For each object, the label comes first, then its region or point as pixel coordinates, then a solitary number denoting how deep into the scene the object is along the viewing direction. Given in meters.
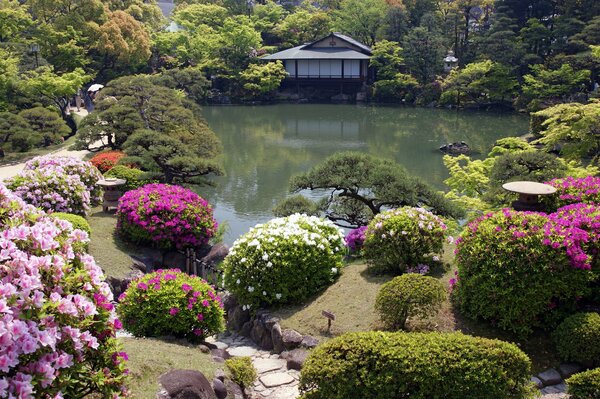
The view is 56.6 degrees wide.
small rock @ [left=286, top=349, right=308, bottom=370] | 5.71
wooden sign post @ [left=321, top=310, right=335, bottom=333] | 6.02
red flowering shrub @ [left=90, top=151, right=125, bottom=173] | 13.01
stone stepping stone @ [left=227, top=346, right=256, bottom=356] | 6.35
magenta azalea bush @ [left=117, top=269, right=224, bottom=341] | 5.71
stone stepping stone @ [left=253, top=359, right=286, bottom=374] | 5.78
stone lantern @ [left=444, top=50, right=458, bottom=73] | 35.25
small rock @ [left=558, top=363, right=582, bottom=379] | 5.20
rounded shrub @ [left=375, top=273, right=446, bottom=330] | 5.48
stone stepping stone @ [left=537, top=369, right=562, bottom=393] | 5.14
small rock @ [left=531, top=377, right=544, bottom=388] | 5.09
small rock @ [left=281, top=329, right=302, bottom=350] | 6.11
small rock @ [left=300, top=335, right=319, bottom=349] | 5.98
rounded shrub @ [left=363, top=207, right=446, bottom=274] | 6.82
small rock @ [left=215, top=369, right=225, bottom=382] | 4.96
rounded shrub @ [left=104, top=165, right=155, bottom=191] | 11.58
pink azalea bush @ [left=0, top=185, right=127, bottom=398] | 2.66
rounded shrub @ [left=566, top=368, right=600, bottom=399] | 4.36
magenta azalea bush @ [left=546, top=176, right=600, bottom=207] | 6.62
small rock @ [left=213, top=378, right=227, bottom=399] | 4.75
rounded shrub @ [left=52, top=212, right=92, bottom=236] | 8.47
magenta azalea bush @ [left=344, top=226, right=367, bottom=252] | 9.05
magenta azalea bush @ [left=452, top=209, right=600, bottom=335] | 5.43
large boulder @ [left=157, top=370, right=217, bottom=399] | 4.22
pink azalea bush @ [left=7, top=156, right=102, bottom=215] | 9.40
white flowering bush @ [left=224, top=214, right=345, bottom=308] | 6.73
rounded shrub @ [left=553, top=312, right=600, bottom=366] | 5.14
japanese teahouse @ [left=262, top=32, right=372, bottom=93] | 35.38
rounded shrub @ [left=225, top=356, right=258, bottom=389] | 5.17
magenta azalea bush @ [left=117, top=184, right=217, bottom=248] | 9.12
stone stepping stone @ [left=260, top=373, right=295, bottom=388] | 5.47
